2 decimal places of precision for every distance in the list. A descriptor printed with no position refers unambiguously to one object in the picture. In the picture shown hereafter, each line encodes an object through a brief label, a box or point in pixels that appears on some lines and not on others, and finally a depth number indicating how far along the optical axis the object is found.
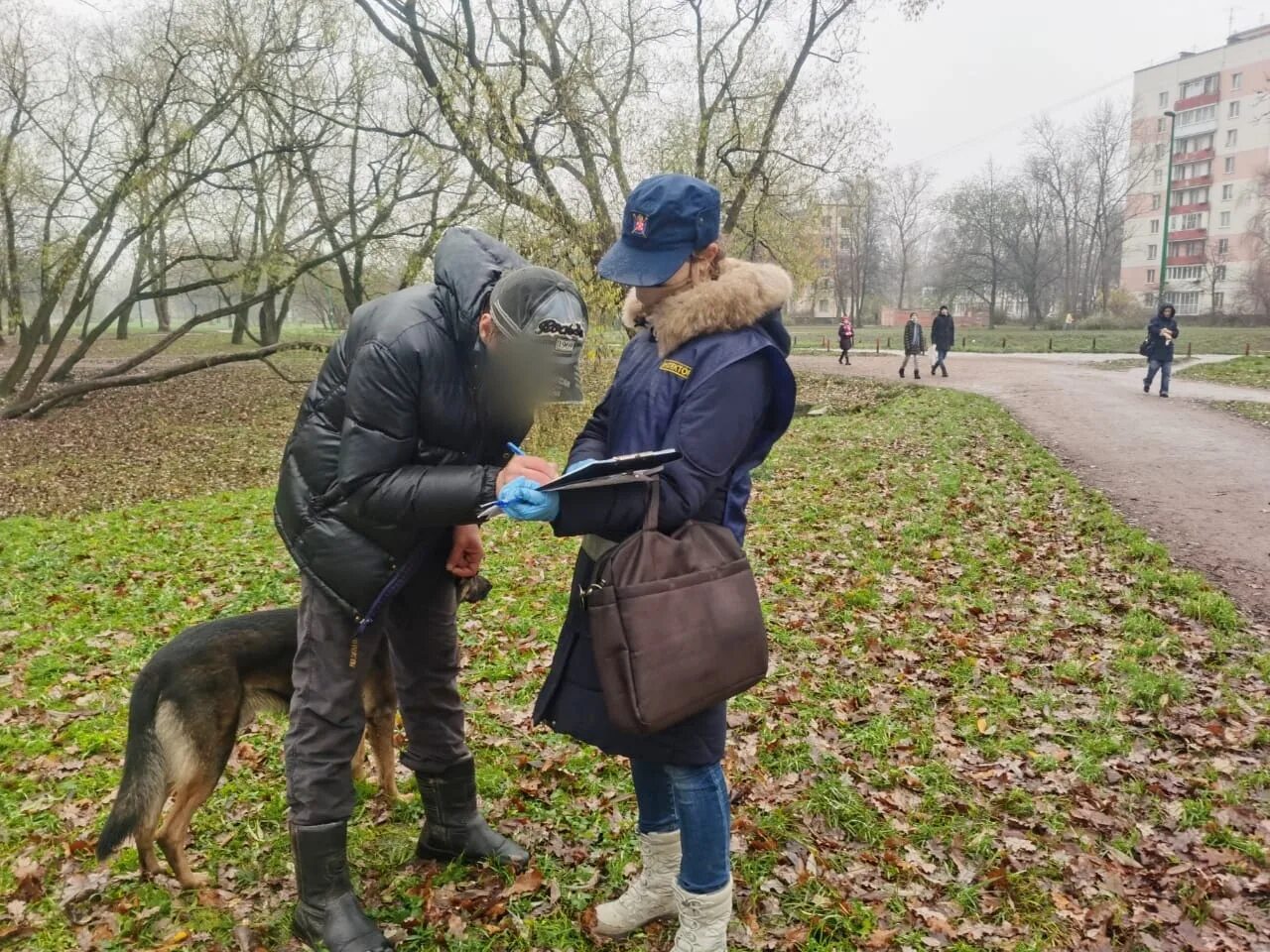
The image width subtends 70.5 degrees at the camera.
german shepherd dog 3.19
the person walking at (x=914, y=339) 23.61
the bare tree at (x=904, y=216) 71.94
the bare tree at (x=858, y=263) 62.58
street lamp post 33.50
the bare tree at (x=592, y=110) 14.26
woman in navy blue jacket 2.38
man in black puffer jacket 2.60
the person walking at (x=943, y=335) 23.72
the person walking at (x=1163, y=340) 17.80
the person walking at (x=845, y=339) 29.97
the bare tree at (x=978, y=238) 60.50
